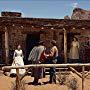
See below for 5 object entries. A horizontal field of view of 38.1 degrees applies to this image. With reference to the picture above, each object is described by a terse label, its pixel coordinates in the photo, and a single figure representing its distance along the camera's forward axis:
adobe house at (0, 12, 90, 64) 7.46
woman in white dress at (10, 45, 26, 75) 6.46
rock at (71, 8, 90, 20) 10.91
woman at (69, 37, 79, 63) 7.63
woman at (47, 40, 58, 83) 5.36
